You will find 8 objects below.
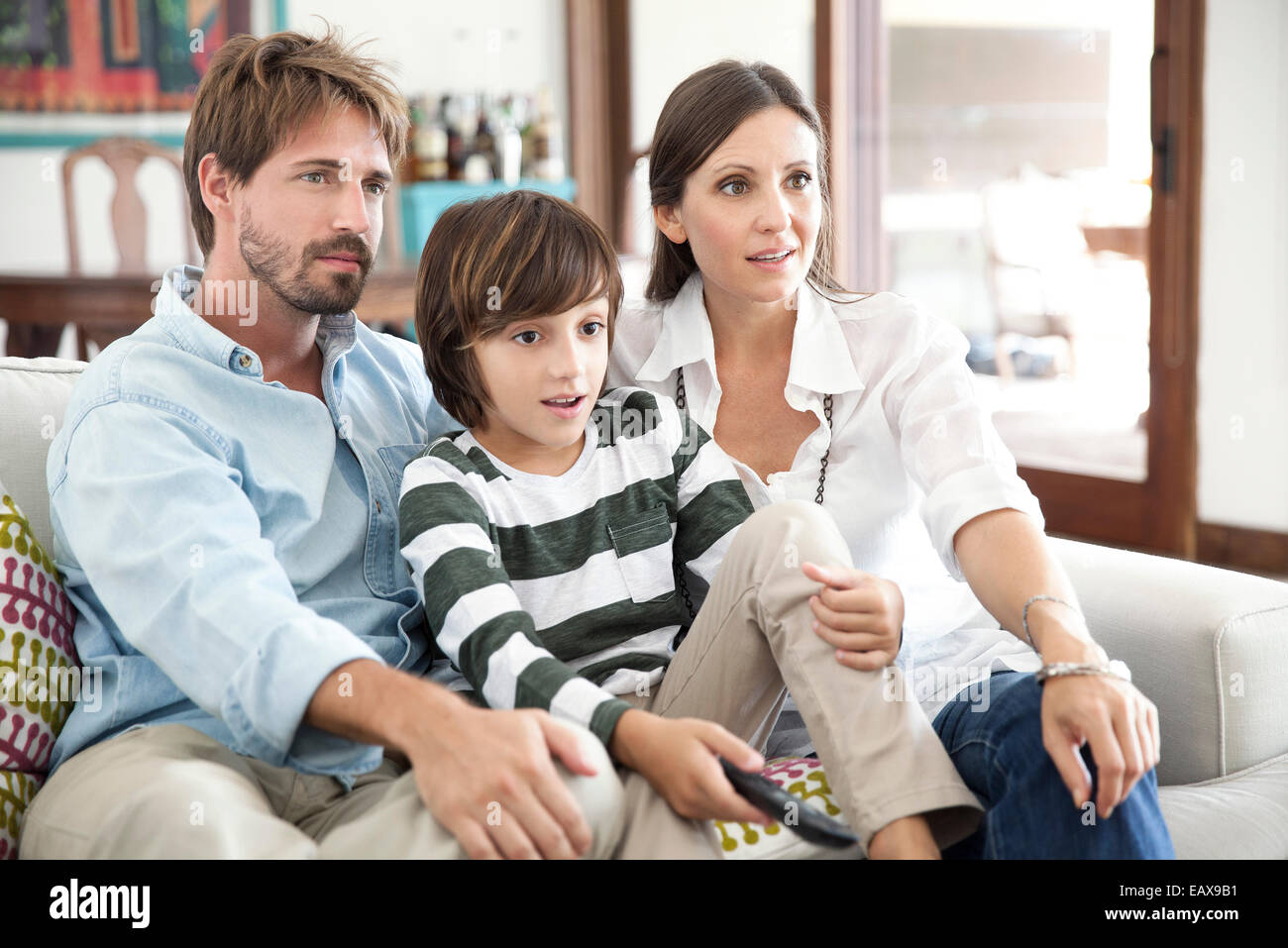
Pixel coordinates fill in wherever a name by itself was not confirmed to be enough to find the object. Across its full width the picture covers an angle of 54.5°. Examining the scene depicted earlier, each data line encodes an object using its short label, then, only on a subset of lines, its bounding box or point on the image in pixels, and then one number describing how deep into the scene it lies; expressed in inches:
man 39.9
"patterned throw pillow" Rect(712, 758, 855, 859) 45.1
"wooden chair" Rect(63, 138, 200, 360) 148.6
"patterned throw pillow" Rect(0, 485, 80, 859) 47.3
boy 43.3
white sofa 49.6
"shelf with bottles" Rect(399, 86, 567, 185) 172.2
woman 51.9
